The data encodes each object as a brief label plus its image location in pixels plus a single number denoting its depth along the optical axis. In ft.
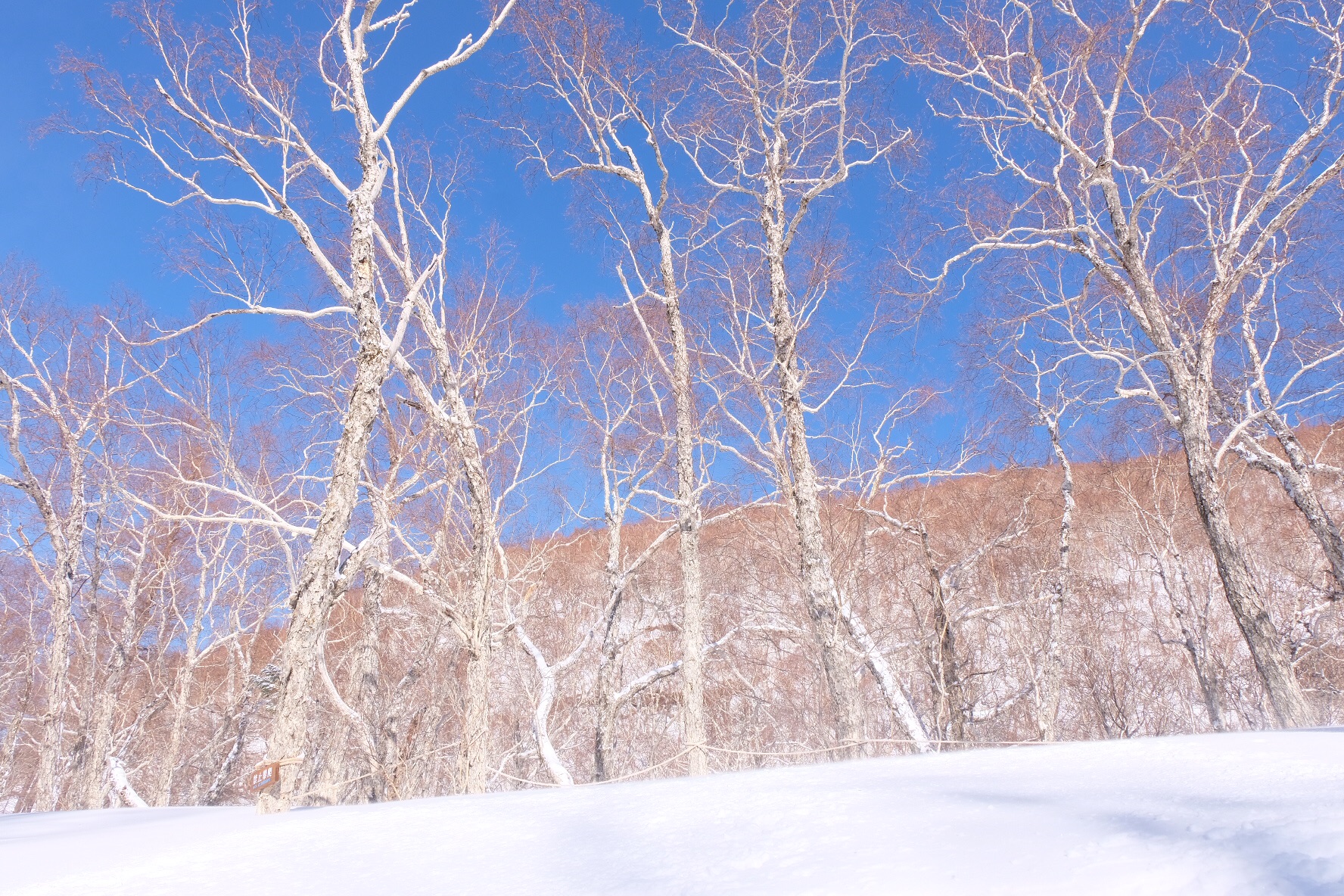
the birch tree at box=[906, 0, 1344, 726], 23.50
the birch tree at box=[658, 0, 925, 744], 24.31
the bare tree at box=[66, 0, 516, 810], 15.29
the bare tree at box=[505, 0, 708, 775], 26.91
